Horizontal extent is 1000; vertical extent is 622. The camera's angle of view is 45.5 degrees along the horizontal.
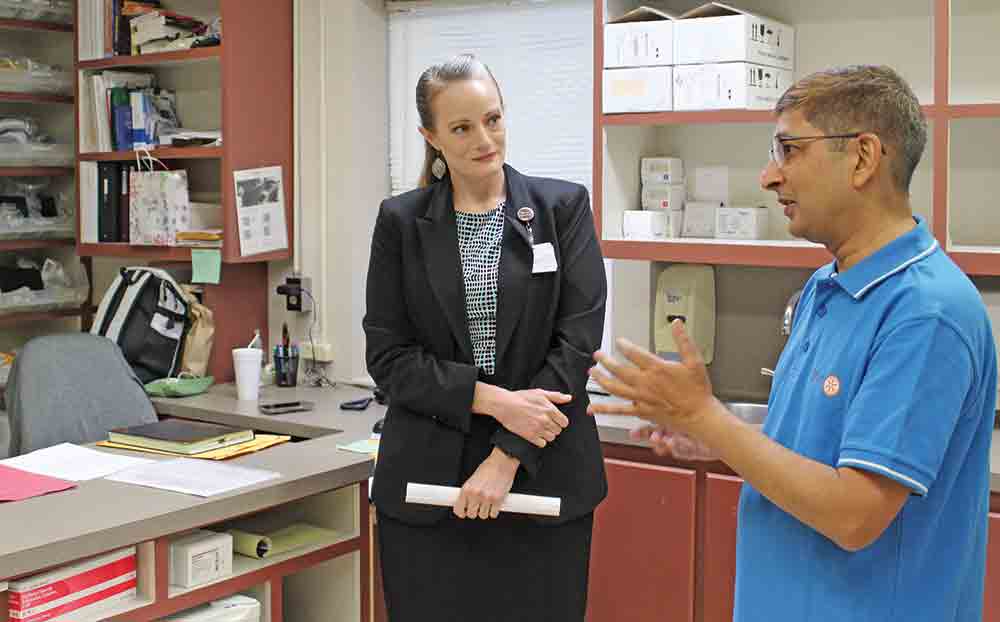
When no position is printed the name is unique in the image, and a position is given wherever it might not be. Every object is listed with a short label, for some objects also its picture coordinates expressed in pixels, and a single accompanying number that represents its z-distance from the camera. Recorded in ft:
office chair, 11.12
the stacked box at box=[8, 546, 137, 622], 7.46
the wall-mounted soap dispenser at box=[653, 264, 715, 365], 11.91
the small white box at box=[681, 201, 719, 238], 11.78
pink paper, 8.58
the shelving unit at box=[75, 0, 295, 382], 13.84
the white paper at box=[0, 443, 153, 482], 9.32
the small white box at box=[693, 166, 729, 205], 12.01
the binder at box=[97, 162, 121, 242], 14.89
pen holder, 14.14
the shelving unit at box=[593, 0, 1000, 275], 9.80
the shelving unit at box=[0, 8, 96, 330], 15.65
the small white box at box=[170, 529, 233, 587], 8.51
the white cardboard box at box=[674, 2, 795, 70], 10.57
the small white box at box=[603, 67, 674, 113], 11.00
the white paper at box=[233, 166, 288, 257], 13.93
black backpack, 13.92
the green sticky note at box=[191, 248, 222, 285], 13.92
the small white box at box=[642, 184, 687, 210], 11.77
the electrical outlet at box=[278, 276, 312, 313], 14.40
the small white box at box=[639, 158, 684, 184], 11.81
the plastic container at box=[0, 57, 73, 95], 15.46
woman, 7.84
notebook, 10.09
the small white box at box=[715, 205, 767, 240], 11.28
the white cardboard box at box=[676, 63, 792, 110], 10.62
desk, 7.75
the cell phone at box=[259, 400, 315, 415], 12.55
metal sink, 11.21
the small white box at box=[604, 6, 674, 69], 10.92
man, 4.39
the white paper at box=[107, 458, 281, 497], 8.79
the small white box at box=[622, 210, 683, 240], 11.45
